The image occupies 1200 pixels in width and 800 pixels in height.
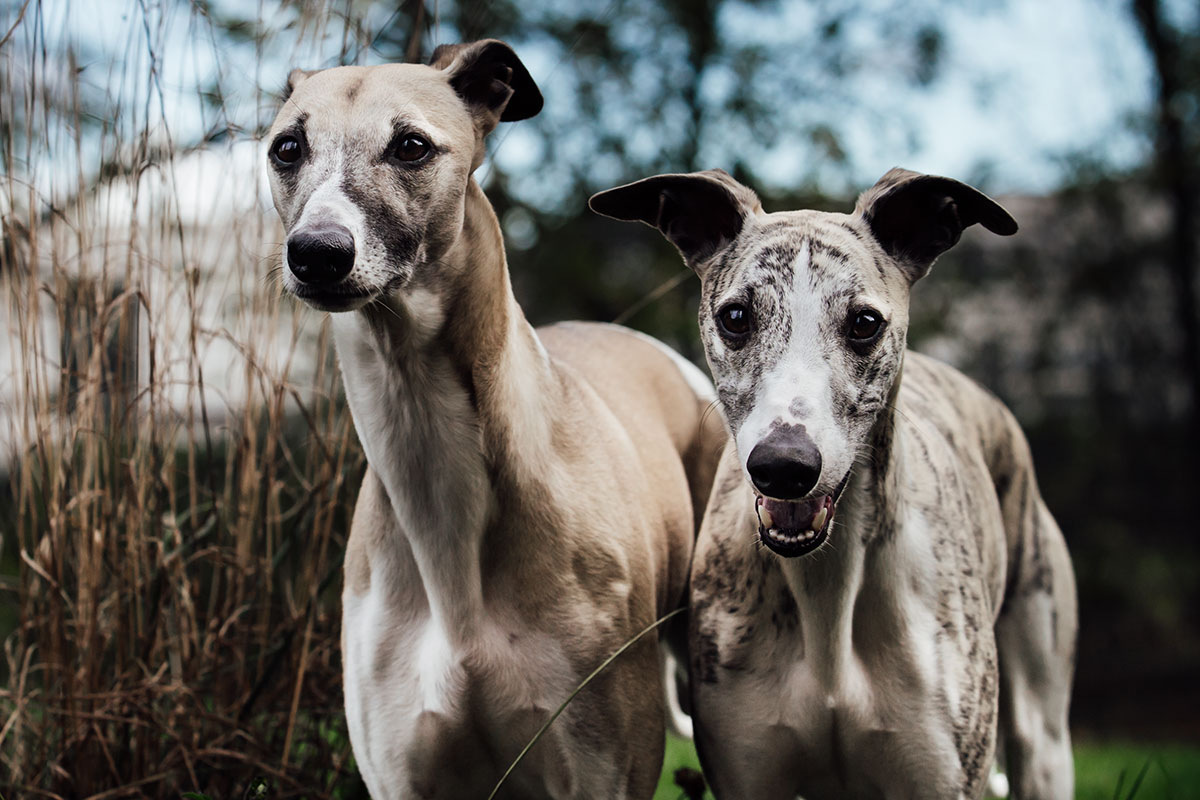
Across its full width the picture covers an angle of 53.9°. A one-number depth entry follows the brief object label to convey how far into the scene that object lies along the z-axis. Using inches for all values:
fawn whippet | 99.8
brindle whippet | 94.9
